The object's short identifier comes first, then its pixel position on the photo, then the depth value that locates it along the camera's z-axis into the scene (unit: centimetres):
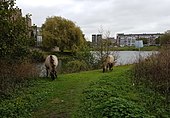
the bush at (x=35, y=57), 1048
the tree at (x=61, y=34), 2862
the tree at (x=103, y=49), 1452
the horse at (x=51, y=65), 847
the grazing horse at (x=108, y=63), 1038
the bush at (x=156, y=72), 622
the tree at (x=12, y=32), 622
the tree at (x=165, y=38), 1454
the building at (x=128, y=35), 6656
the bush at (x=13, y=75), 632
